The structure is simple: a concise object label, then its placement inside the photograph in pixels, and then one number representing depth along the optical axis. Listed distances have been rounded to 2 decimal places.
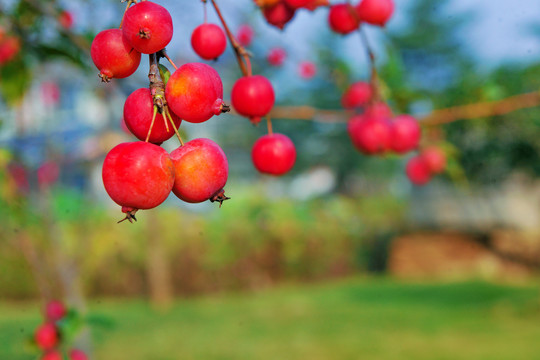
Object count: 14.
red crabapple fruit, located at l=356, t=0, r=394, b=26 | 0.47
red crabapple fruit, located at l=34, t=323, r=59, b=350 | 0.67
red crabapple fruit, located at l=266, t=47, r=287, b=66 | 1.93
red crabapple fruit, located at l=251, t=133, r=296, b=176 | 0.41
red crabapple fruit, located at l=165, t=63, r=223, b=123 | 0.29
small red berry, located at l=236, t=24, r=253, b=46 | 2.09
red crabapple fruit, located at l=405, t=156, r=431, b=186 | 1.86
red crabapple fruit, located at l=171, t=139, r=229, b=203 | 0.30
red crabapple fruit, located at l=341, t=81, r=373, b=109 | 1.46
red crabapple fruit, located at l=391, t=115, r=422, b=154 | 0.65
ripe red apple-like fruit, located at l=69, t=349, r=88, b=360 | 1.43
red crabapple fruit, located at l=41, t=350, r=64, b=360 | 0.70
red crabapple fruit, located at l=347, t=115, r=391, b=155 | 0.62
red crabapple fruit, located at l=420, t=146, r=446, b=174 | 1.81
